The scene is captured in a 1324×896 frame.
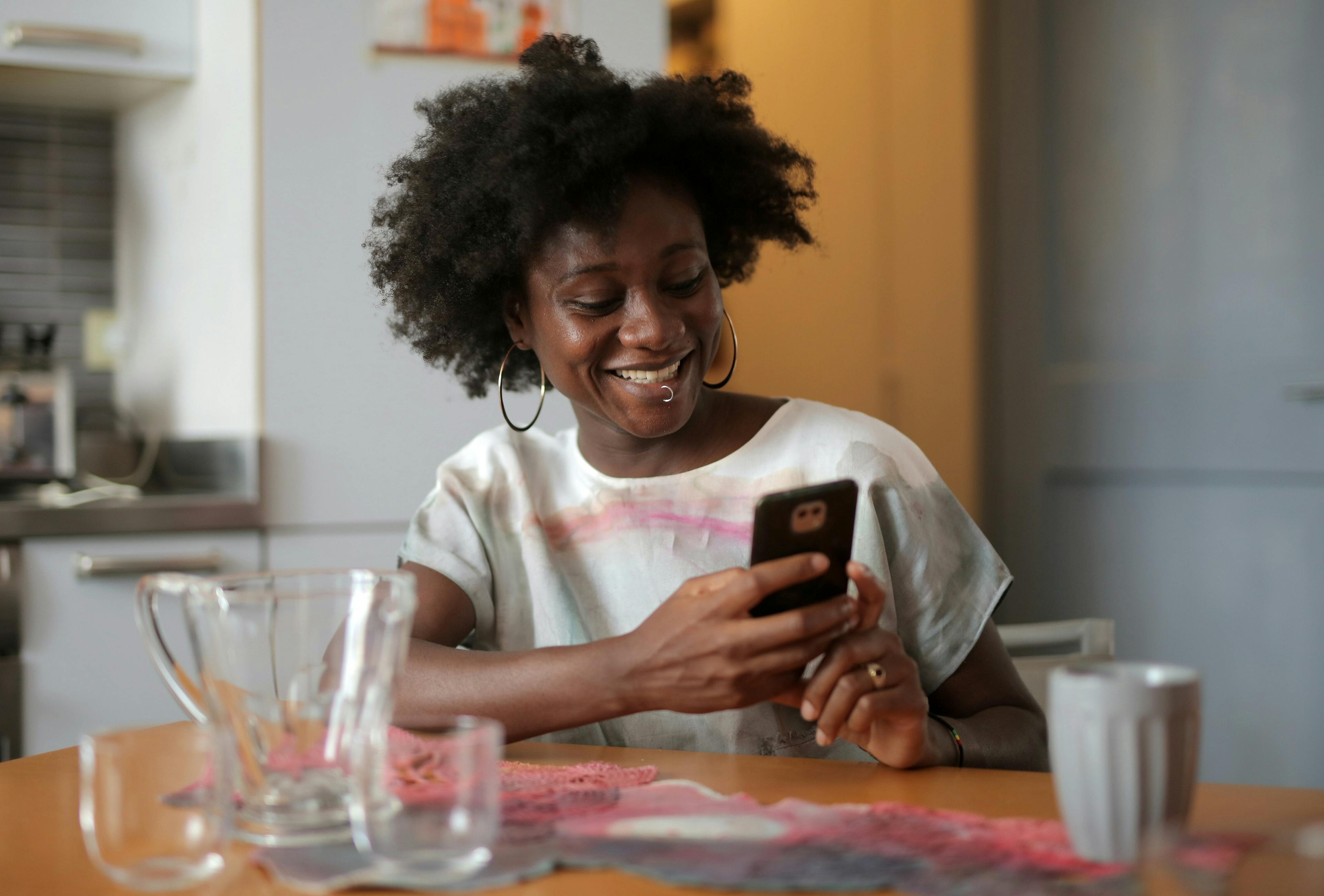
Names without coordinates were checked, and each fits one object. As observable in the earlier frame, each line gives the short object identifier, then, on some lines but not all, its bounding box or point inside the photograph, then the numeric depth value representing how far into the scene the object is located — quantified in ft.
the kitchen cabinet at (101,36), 7.08
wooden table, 2.41
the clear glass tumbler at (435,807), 2.23
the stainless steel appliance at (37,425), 7.63
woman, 4.08
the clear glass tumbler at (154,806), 2.21
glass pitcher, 2.55
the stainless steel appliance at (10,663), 6.59
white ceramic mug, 2.27
